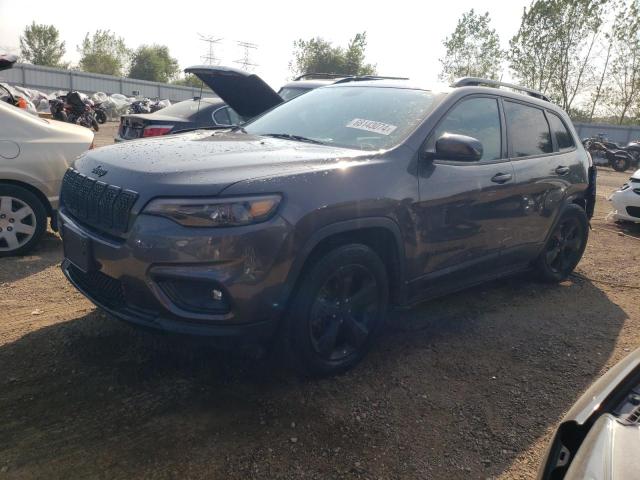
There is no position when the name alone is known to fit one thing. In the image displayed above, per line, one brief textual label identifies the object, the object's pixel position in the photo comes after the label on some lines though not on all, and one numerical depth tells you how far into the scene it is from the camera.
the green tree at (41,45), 65.94
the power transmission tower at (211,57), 65.42
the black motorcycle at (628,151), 21.20
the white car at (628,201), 7.97
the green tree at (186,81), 65.95
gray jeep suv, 2.44
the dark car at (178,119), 7.51
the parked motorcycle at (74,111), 18.91
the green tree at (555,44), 36.53
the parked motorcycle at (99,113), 22.47
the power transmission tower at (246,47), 69.11
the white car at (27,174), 4.73
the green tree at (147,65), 73.00
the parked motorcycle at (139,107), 25.80
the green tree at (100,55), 68.31
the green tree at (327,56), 56.84
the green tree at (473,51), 43.91
